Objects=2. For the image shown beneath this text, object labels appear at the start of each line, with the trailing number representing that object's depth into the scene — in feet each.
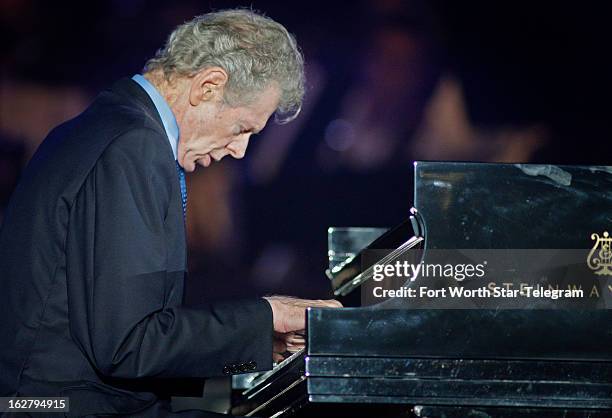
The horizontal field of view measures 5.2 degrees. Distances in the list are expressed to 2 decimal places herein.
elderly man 36.13
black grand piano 36.36
